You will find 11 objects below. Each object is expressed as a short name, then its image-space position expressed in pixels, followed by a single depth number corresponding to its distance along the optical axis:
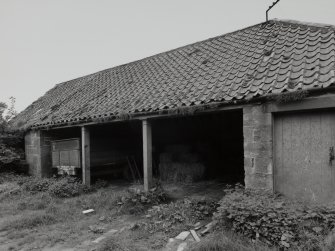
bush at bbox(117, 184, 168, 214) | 7.01
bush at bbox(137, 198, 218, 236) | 5.60
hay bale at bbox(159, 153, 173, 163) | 10.57
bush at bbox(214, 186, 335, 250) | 4.03
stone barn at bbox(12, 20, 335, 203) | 5.23
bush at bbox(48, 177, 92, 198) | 9.00
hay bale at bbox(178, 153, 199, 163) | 10.24
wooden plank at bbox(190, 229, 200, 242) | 4.89
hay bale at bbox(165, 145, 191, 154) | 10.65
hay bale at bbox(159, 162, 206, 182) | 9.91
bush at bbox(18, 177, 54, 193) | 9.70
